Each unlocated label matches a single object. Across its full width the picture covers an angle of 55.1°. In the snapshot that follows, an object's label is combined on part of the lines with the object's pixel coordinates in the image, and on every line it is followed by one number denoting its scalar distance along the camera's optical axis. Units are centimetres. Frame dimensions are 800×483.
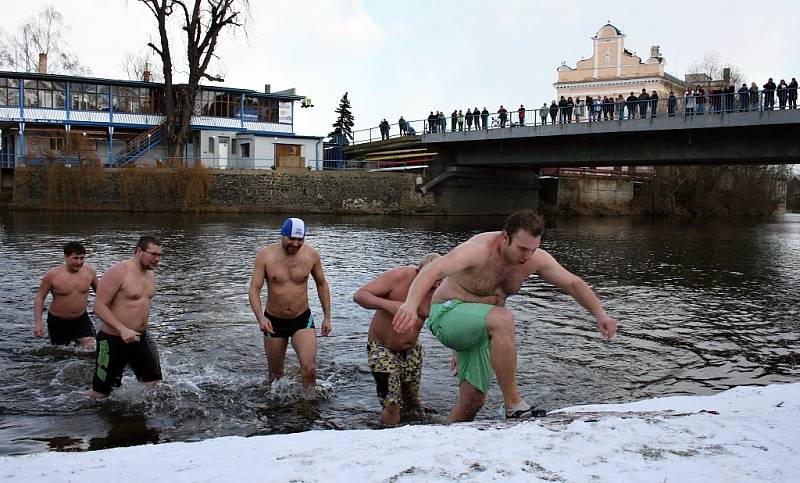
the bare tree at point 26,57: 6712
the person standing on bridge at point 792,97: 2785
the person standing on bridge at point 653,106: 3359
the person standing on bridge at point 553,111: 3778
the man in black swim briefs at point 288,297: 761
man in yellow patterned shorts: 647
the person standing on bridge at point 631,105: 3438
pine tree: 8944
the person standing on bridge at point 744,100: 2975
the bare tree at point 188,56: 4822
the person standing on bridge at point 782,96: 2802
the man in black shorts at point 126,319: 727
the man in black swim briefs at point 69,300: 924
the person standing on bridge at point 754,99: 2933
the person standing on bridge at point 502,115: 4097
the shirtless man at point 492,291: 516
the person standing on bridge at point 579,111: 3665
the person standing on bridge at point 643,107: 3420
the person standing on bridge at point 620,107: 3506
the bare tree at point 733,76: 6594
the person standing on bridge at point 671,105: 3300
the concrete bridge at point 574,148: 3105
